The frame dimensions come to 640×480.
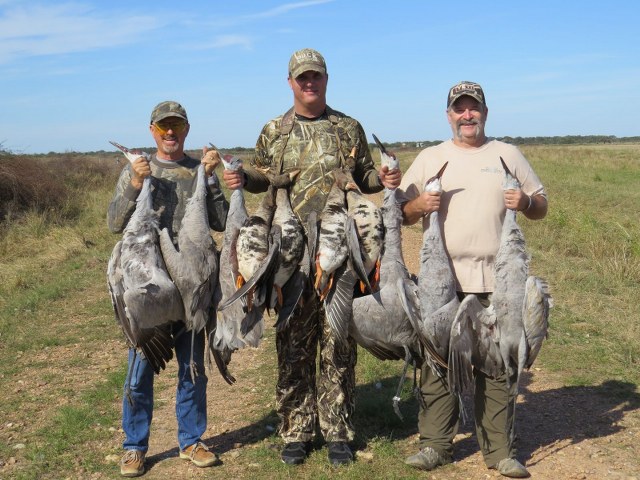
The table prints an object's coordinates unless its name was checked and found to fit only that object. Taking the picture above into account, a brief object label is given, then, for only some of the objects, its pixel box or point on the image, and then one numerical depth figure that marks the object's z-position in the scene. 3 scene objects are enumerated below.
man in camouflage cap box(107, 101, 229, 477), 5.68
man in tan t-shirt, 5.41
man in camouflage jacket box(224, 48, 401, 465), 5.70
